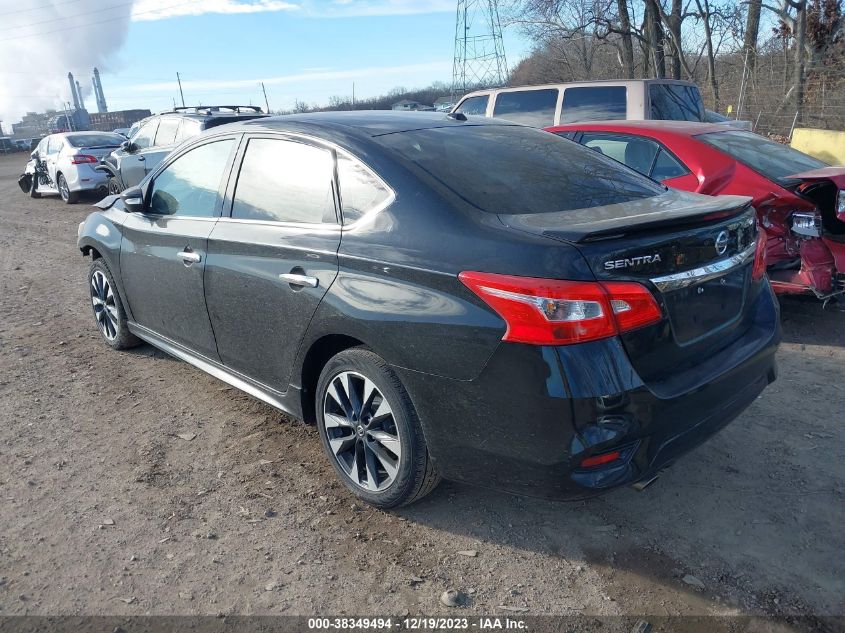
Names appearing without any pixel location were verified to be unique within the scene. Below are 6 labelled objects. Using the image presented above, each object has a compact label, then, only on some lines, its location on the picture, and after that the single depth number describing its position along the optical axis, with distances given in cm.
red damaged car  481
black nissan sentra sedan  239
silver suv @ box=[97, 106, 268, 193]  1134
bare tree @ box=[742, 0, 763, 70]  2069
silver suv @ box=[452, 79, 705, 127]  890
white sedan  1483
